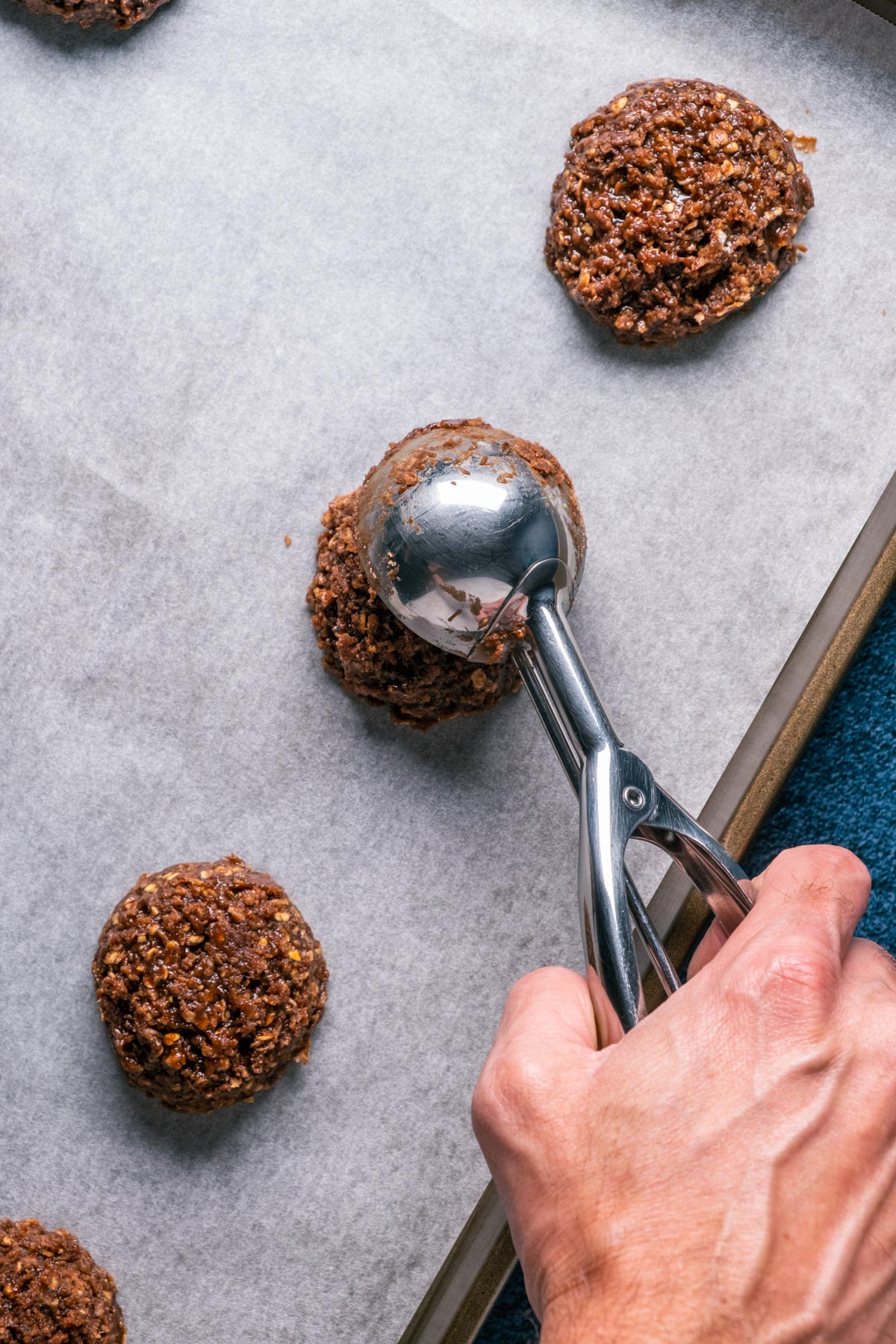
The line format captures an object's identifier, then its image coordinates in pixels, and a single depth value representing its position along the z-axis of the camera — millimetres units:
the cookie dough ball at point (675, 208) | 574
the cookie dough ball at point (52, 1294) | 548
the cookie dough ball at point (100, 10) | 585
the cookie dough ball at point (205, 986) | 556
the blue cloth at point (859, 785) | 596
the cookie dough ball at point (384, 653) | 568
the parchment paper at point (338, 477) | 574
